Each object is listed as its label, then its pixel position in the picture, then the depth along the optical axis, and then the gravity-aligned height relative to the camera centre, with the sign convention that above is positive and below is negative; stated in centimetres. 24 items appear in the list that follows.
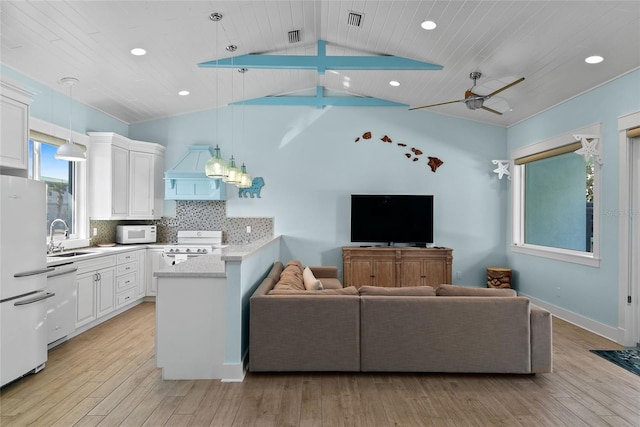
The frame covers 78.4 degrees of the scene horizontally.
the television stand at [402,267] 626 -87
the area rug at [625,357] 349 -137
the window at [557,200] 485 +19
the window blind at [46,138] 439 +87
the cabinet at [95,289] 439 -92
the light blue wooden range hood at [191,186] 635 +43
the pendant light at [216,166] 380 +45
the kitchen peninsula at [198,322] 318 -90
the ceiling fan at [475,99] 424 +125
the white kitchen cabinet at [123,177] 557 +52
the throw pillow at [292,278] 370 -69
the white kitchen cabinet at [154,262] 602 -77
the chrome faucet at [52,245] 453 -40
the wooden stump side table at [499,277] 621 -103
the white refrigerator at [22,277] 292 -52
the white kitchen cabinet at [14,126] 312 +70
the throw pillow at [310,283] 364 -68
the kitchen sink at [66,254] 442 -50
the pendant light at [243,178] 520 +47
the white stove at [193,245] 600 -53
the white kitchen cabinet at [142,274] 580 -94
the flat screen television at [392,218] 652 -9
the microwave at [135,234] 594 -34
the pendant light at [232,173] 437 +45
